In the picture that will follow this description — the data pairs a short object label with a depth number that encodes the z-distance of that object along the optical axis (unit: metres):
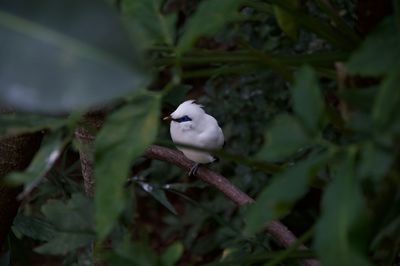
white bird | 6.71
